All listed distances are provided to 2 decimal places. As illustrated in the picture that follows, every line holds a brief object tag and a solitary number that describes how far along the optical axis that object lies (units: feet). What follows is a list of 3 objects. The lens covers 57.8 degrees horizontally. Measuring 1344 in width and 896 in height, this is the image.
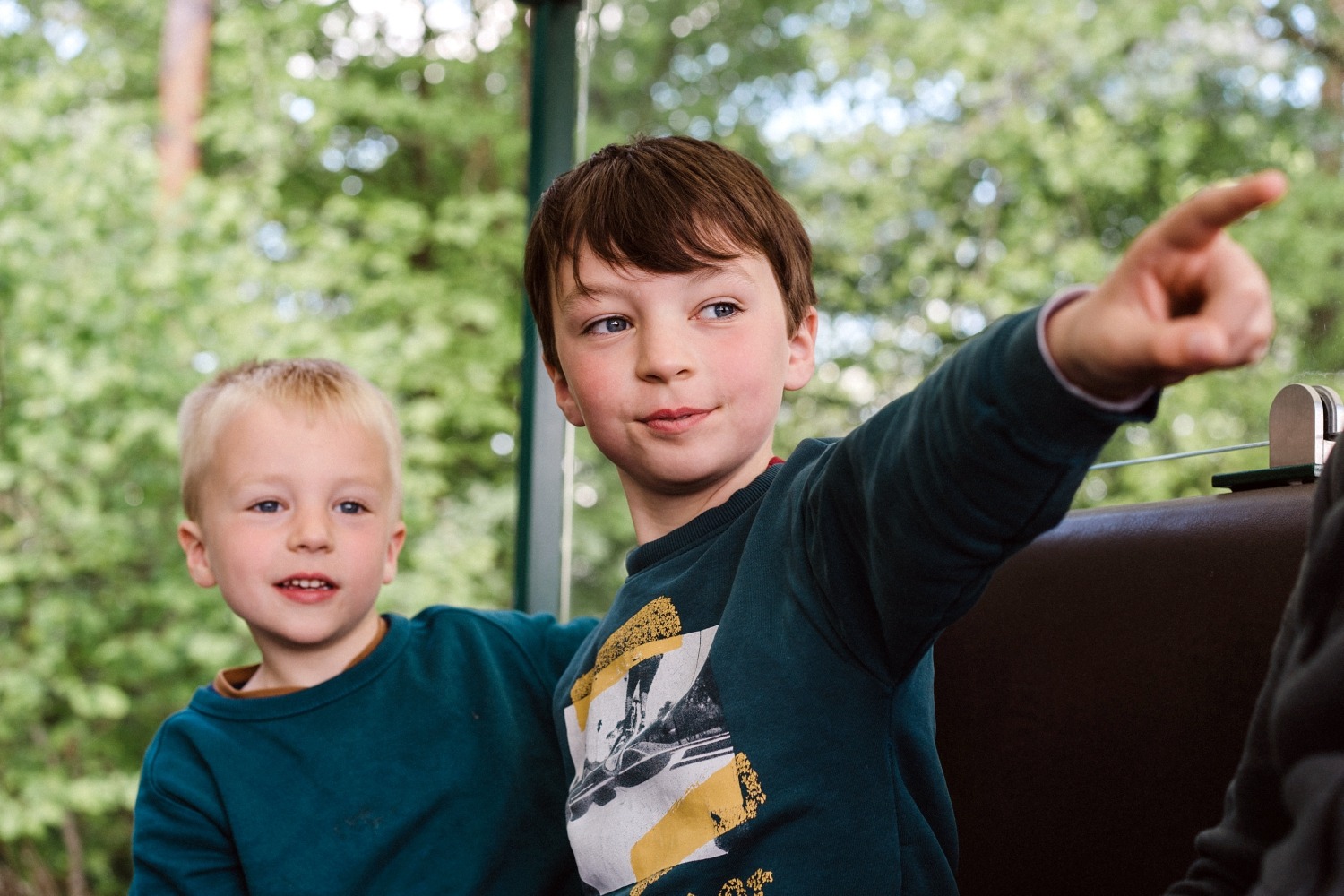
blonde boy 4.02
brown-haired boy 1.77
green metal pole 7.86
